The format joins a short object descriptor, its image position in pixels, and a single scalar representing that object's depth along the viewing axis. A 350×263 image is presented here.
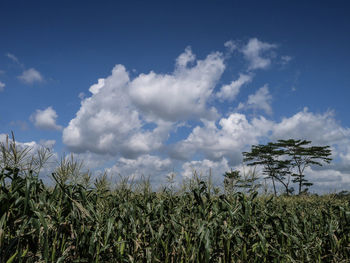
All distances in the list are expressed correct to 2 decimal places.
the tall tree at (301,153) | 43.53
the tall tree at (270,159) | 45.47
